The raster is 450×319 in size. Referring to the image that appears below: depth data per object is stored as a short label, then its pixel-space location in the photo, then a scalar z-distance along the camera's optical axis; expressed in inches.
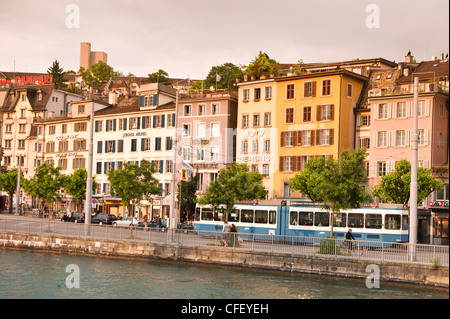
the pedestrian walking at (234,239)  1471.5
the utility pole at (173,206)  1587.2
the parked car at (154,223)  2448.3
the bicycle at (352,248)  1290.6
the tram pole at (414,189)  1178.0
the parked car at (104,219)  2625.5
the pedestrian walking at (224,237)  1481.3
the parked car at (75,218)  2682.1
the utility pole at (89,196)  1726.3
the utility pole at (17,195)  3097.7
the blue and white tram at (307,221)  1716.3
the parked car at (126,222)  2454.0
